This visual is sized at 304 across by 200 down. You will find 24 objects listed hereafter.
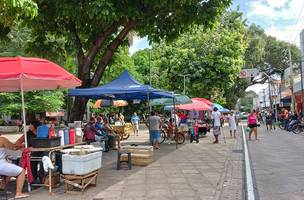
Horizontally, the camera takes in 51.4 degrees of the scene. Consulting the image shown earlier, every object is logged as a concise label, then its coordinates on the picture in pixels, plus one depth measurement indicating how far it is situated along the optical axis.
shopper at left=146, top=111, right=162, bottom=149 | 12.90
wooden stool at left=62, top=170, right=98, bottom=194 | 6.27
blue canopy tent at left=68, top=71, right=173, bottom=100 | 10.37
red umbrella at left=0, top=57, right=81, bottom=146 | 6.16
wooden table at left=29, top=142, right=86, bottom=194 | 6.39
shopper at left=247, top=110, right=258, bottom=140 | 16.82
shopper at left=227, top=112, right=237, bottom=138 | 18.81
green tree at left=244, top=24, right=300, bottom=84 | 46.73
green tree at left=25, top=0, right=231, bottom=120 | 9.91
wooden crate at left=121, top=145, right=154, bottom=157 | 9.13
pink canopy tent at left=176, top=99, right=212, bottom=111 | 18.13
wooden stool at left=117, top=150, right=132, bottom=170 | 8.58
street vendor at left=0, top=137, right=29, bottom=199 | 6.02
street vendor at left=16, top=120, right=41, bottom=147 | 7.20
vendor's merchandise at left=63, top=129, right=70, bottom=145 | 7.45
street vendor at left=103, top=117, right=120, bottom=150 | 12.90
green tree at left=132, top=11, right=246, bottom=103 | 25.99
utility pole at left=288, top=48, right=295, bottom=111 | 36.86
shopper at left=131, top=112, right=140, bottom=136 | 22.07
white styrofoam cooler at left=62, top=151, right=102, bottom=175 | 6.22
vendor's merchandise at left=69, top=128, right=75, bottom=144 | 7.62
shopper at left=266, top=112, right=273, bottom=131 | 26.64
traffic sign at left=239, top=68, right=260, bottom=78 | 33.29
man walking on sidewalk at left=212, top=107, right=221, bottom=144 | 15.49
